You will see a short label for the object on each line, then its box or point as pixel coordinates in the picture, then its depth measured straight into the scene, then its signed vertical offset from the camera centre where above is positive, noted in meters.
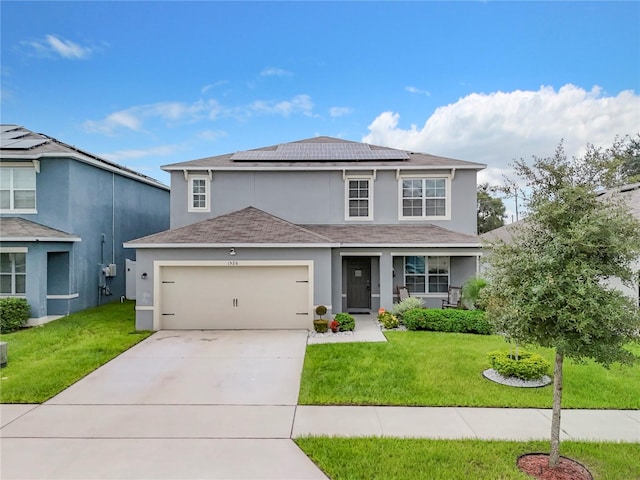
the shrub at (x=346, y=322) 11.21 -2.62
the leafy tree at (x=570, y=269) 3.97 -0.33
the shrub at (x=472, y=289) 10.96 -1.56
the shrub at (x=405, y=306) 12.25 -2.29
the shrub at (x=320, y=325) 11.03 -2.69
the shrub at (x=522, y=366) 7.11 -2.57
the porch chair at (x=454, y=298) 13.09 -2.16
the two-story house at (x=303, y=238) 11.60 +0.11
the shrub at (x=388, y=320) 11.62 -2.67
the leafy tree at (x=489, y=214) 37.12 +2.98
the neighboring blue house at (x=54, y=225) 12.34 +0.60
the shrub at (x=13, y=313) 11.55 -2.47
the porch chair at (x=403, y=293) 13.34 -2.00
